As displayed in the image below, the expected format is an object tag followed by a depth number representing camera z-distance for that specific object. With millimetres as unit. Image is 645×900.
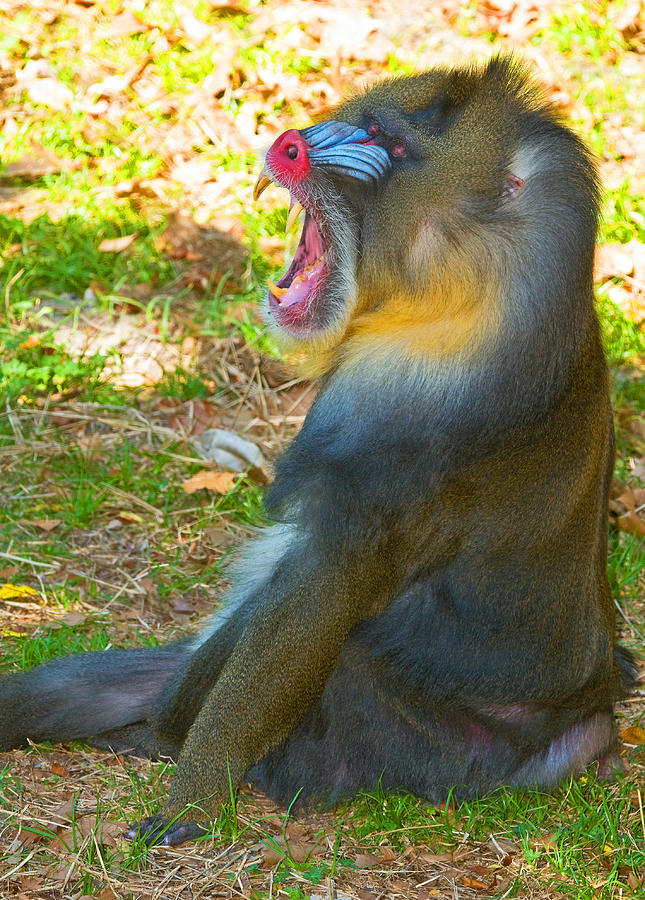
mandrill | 5672
